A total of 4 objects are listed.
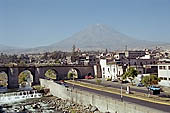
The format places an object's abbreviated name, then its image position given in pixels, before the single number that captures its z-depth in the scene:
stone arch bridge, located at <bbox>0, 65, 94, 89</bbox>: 63.19
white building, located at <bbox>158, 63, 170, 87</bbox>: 43.91
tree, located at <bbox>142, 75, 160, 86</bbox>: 38.75
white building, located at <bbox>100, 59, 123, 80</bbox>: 59.73
